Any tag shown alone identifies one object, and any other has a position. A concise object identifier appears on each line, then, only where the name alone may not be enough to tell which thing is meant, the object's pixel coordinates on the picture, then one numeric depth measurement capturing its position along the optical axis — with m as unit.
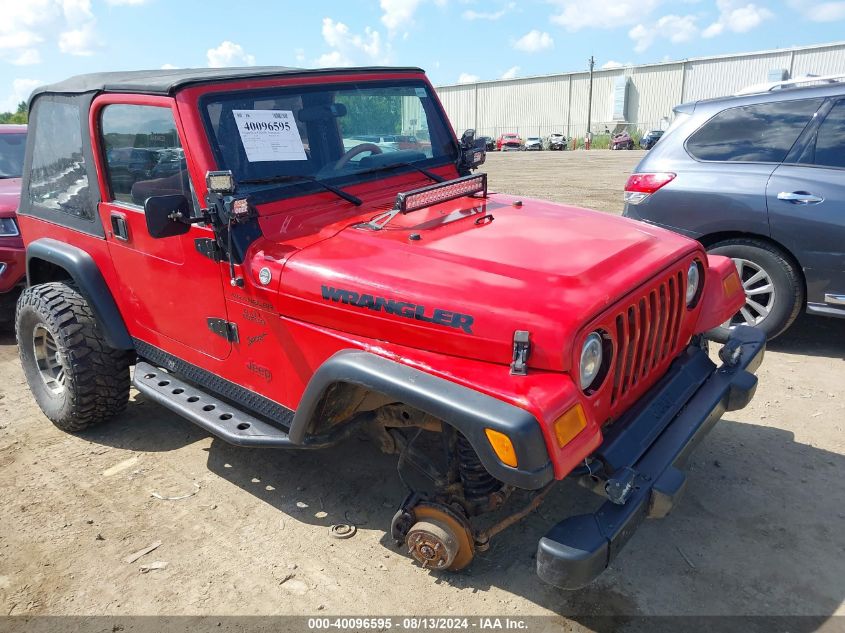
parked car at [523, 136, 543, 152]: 48.16
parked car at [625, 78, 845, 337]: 4.75
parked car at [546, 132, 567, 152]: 47.76
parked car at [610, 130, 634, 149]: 43.03
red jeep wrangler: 2.28
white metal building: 41.59
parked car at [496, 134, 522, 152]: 48.00
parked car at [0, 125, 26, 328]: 5.84
